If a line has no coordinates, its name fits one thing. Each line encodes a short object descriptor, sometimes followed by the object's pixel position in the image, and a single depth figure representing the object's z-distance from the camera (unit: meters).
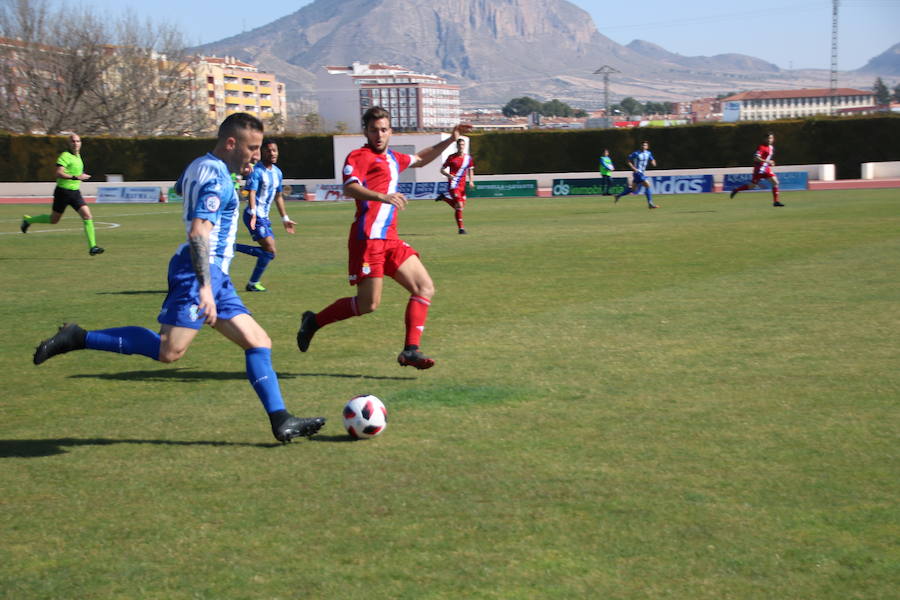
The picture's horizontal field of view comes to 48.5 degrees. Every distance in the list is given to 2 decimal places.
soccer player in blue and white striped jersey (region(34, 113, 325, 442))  6.09
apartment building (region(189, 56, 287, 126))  178.81
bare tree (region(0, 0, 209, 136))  66.88
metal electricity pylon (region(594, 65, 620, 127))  96.44
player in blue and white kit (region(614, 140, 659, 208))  33.41
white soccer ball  6.35
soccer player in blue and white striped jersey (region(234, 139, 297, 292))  13.82
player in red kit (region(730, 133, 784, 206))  30.09
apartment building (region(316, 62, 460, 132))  190.85
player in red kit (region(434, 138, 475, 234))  24.47
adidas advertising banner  42.78
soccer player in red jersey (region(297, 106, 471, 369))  8.39
